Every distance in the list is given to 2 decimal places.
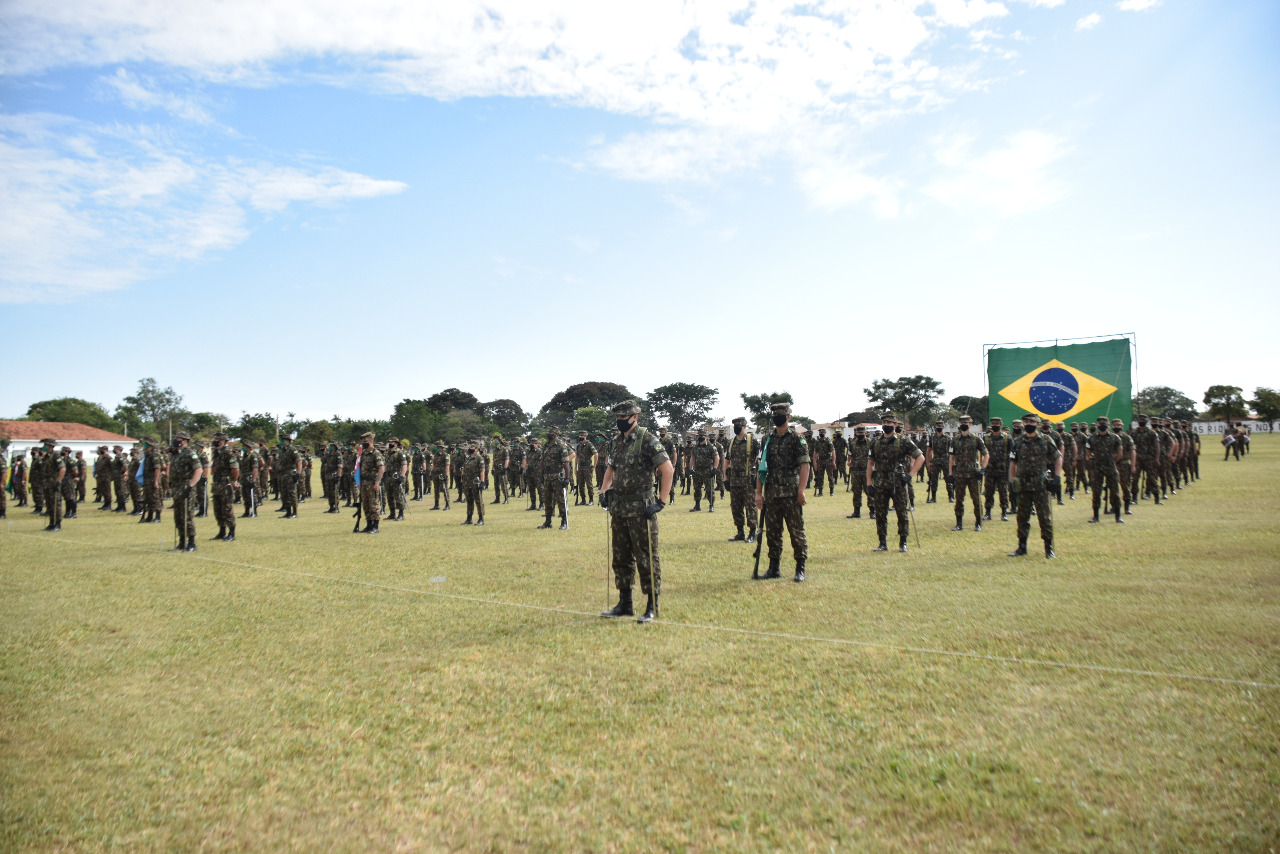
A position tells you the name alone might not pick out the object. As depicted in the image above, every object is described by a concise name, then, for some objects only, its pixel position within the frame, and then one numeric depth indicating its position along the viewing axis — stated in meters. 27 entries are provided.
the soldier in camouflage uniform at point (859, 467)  14.61
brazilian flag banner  21.89
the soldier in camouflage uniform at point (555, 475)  14.04
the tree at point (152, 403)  101.56
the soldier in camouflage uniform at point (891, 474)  10.00
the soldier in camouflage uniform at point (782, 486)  7.91
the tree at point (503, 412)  89.27
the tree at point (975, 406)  74.19
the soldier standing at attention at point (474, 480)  15.40
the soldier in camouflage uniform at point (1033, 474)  9.21
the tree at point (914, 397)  76.25
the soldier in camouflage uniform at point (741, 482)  11.16
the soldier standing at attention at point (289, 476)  18.08
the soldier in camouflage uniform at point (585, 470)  17.68
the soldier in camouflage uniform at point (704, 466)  17.33
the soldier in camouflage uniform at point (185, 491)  11.16
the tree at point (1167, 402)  83.42
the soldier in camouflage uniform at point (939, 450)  16.25
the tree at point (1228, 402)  73.62
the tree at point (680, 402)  85.50
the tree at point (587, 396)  86.56
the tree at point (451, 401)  86.75
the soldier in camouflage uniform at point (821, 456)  21.58
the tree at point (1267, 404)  69.88
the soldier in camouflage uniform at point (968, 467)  12.52
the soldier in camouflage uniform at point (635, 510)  6.41
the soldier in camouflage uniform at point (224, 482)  12.26
